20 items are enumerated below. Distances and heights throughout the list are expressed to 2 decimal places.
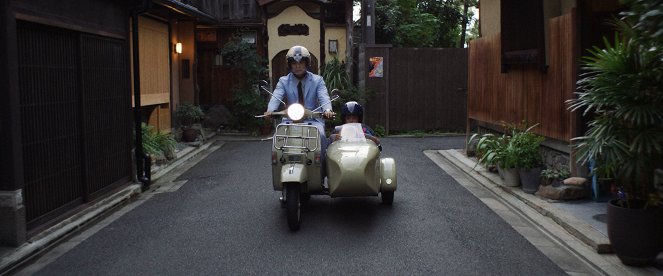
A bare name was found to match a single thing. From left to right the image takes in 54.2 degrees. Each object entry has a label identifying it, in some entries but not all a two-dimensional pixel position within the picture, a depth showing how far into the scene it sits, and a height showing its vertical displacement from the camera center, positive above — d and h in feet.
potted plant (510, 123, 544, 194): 28.73 -3.03
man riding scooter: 25.77 +0.34
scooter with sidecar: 22.39 -2.44
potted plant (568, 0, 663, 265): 17.42 -1.46
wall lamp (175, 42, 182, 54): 56.13 +4.44
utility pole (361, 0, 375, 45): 61.72 +6.86
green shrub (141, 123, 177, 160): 37.86 -2.75
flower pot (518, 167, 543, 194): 28.68 -3.84
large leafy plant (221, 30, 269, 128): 59.62 +1.53
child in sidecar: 25.88 -0.89
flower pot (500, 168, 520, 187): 30.27 -3.96
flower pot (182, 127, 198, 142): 51.57 -2.88
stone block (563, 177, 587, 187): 26.27 -3.65
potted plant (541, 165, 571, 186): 27.53 -3.60
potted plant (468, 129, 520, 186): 30.07 -3.04
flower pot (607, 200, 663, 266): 17.42 -3.88
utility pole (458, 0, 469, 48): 82.89 +8.83
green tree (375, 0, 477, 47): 75.10 +8.98
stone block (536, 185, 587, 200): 26.17 -4.08
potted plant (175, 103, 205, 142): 52.10 -1.49
